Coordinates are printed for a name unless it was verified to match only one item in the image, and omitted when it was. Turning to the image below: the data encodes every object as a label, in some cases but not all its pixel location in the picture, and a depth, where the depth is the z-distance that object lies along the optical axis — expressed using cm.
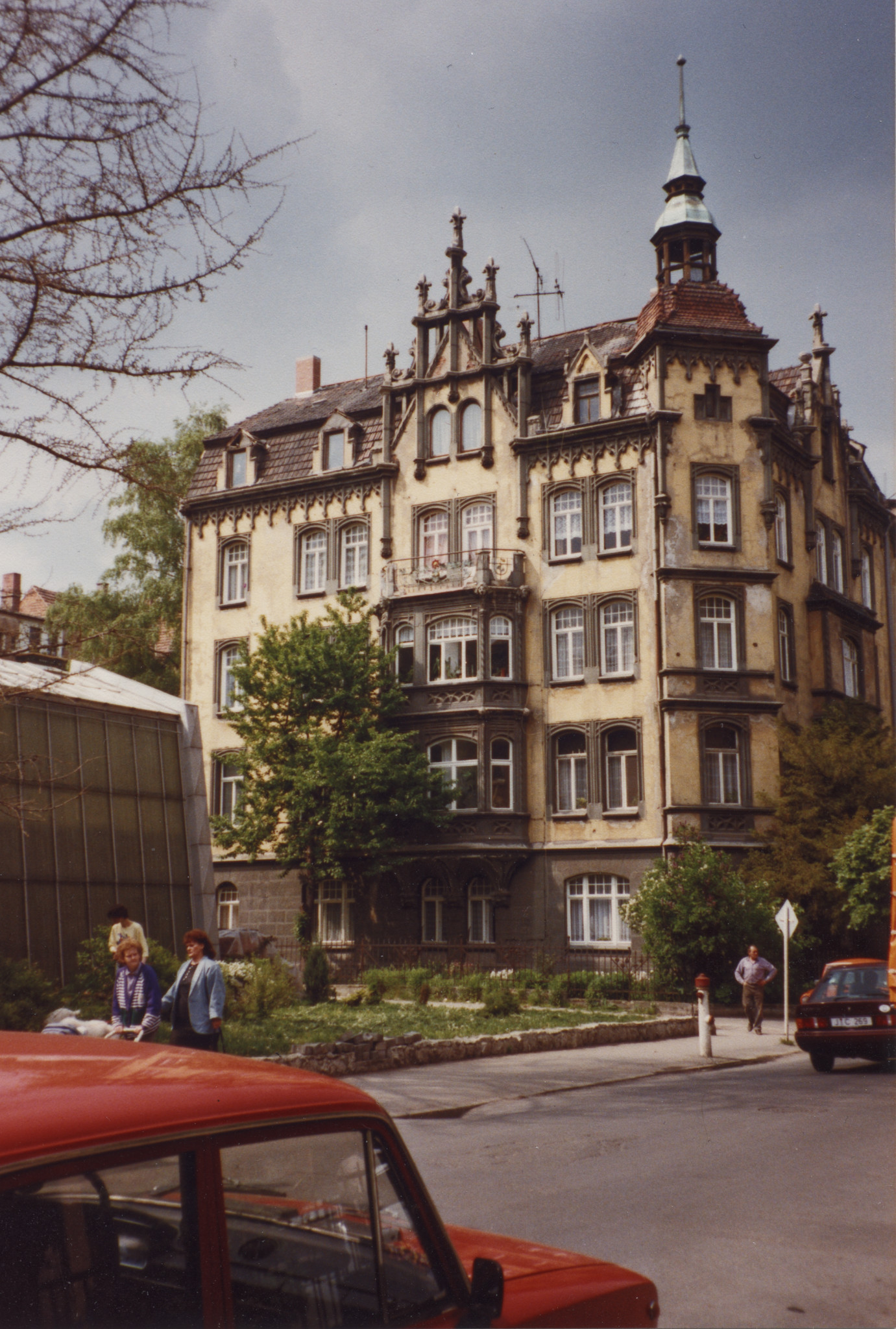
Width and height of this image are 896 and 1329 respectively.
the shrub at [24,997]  1474
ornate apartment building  3400
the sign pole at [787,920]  2230
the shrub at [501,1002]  2364
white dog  857
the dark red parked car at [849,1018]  1652
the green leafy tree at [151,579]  4331
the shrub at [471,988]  2686
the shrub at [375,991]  2556
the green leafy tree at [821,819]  3066
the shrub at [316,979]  2478
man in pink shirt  2317
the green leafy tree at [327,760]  3366
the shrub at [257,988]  2078
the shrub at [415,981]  2733
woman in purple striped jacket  1106
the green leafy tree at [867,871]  2836
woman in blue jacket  1051
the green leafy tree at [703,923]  2866
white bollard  1875
